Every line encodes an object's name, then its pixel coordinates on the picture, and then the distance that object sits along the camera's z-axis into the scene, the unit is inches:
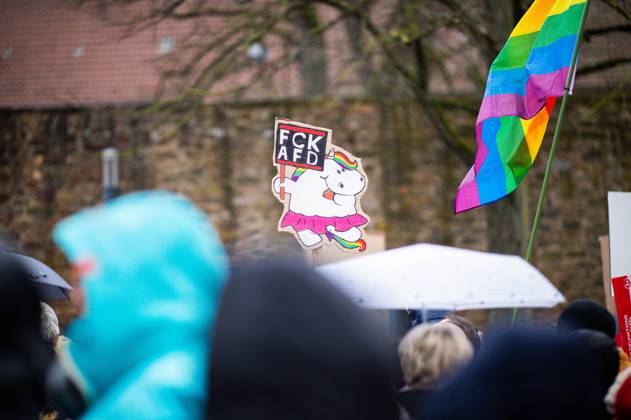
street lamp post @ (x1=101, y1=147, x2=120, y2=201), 948.4
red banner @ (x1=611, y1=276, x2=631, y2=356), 439.6
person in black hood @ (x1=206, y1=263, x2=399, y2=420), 149.3
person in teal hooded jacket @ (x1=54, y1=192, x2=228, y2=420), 154.3
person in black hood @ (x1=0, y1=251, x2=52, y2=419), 169.8
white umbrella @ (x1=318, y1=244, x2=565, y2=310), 252.0
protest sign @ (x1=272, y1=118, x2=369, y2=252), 438.6
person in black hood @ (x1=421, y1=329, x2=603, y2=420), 183.1
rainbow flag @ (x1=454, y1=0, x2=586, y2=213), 429.6
